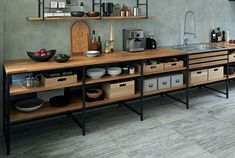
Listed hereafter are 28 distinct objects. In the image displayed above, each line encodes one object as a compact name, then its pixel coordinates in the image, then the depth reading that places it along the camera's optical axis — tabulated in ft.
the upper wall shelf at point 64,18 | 9.59
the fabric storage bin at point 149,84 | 11.01
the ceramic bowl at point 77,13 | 10.07
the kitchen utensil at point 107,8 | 11.03
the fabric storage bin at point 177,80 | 11.78
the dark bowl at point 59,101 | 9.41
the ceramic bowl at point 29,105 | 8.87
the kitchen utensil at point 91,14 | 10.46
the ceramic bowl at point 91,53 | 10.29
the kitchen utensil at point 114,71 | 10.18
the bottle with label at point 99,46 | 11.17
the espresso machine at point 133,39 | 11.57
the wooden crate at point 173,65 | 11.32
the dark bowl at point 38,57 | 9.20
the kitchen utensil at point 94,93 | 9.99
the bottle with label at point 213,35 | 14.97
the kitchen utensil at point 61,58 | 9.12
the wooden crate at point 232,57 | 13.43
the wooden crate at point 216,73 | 12.88
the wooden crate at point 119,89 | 10.19
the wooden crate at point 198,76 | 12.25
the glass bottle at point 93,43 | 11.06
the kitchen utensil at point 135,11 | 11.76
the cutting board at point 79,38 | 10.81
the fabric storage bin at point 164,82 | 11.44
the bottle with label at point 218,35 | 15.12
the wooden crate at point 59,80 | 8.79
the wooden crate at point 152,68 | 10.77
